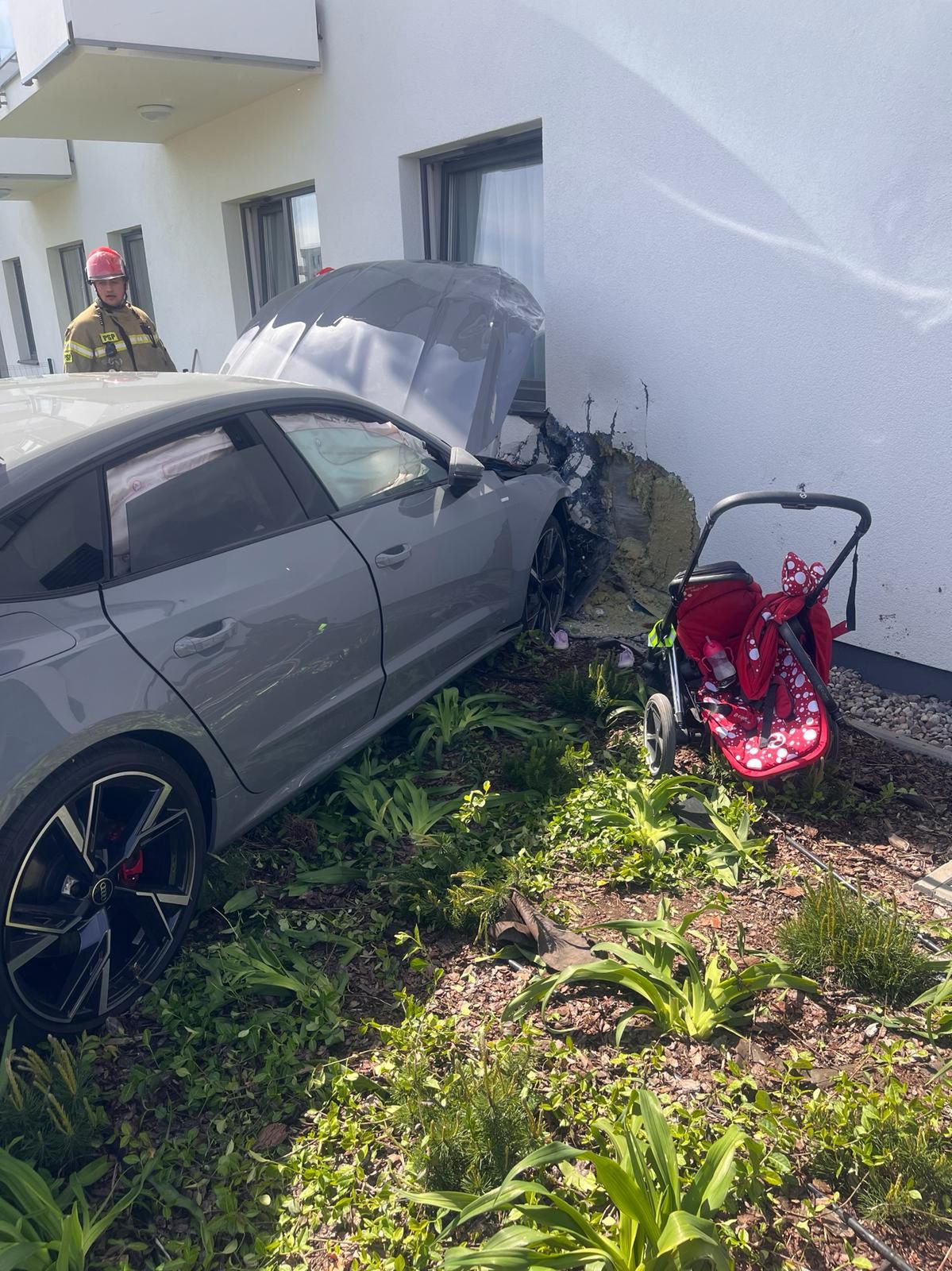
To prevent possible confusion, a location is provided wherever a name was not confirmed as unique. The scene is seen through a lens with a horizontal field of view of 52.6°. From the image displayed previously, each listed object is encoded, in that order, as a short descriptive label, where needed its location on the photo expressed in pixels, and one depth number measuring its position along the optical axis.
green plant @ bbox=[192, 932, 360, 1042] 2.66
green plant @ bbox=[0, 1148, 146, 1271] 1.91
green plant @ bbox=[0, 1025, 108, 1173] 2.22
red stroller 3.49
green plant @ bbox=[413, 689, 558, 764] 4.00
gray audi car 2.43
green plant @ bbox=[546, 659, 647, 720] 4.27
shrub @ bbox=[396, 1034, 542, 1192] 2.13
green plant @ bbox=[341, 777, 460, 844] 3.43
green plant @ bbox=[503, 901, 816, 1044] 2.50
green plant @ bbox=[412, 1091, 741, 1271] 1.85
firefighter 6.53
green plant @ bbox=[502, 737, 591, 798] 3.68
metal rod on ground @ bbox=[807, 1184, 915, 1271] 1.94
